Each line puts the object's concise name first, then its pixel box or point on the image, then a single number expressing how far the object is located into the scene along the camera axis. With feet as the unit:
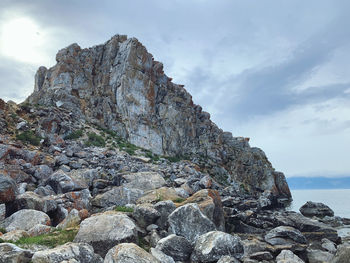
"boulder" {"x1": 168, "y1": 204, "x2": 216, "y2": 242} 43.27
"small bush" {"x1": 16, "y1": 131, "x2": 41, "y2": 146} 107.60
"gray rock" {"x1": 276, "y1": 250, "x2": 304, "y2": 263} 39.83
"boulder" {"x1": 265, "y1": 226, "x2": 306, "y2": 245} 54.88
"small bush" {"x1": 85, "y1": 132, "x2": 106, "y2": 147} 154.24
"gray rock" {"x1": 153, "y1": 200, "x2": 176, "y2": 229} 46.58
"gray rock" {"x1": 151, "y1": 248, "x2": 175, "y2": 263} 33.01
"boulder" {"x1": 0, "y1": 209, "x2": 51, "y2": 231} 44.21
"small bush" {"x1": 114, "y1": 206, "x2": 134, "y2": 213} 49.05
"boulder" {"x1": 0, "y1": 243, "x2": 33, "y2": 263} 25.95
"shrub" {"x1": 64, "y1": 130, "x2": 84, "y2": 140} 146.72
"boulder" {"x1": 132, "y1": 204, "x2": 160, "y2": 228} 45.60
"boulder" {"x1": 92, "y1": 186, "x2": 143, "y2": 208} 61.11
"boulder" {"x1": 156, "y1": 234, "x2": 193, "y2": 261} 36.91
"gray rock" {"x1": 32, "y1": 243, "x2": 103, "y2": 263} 26.35
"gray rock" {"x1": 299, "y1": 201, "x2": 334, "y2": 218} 140.46
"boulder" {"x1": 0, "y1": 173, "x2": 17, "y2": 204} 50.72
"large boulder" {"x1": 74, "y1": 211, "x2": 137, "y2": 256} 34.85
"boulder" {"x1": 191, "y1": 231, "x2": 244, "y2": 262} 35.57
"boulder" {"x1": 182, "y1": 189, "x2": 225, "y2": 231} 54.53
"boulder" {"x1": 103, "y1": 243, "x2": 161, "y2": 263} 26.78
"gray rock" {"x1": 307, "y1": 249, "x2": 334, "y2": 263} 47.19
